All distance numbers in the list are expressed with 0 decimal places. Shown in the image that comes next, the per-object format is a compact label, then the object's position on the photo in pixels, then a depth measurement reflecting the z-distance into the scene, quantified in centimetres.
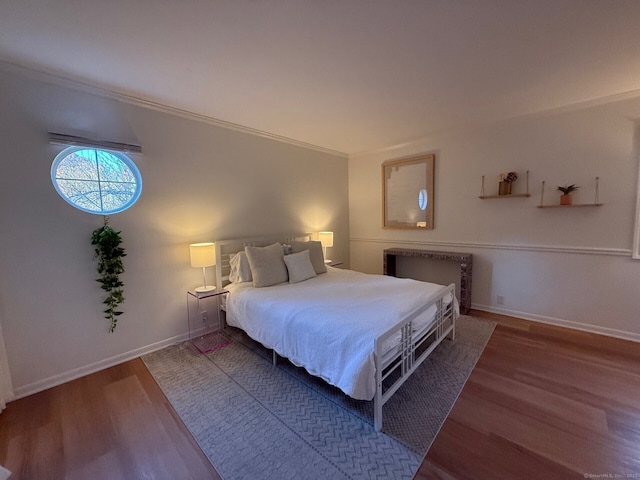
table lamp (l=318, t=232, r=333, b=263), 443
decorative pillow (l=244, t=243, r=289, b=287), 302
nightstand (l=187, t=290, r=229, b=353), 299
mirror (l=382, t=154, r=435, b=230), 416
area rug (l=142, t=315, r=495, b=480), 153
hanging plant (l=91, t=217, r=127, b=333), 242
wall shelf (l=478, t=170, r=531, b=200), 331
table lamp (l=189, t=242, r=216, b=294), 288
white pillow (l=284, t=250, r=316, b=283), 321
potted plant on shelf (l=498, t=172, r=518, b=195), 336
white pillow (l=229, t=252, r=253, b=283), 316
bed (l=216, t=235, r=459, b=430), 178
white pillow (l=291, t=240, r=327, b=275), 360
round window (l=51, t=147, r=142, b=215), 236
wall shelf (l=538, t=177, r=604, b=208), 290
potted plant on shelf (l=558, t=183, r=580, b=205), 300
